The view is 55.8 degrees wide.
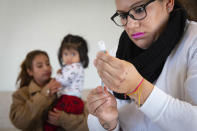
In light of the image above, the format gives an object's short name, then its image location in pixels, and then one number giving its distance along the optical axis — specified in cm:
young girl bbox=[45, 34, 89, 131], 138
